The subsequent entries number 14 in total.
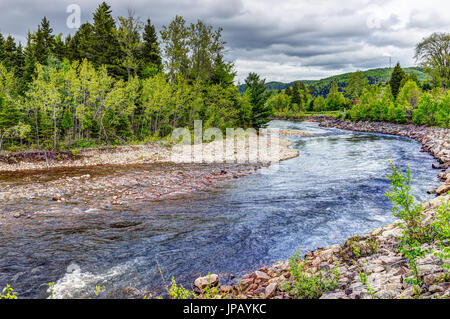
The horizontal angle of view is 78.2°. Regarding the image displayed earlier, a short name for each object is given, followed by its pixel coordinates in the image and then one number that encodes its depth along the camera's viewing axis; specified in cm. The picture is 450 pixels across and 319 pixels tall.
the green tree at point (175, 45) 3791
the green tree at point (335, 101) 10706
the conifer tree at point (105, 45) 3722
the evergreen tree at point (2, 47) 4205
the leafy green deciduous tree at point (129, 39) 3453
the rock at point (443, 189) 1409
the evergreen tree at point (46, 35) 4594
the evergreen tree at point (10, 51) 4272
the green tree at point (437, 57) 6316
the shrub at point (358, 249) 797
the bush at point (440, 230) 524
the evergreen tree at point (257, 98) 4719
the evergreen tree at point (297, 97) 11206
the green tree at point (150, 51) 4097
